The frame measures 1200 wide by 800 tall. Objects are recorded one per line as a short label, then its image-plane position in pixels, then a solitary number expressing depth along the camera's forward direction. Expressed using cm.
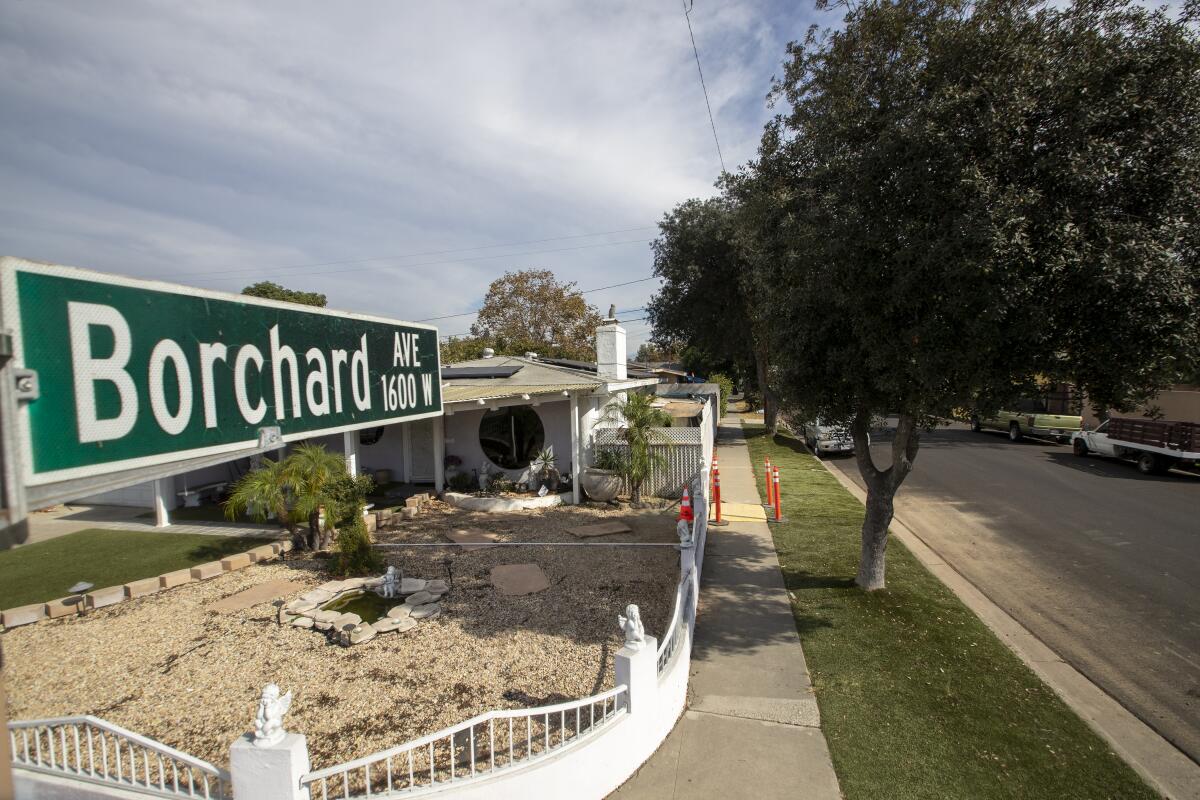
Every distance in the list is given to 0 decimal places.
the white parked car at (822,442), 1889
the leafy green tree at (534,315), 3503
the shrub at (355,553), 765
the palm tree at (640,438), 1197
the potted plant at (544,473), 1271
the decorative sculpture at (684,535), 621
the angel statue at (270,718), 283
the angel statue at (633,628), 401
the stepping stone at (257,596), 671
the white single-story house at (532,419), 1252
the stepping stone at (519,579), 720
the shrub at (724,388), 3672
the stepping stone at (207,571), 771
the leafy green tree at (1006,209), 468
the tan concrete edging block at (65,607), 665
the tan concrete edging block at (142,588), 713
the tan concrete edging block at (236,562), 801
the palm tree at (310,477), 817
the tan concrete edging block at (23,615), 638
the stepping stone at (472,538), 905
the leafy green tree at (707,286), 2369
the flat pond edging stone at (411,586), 700
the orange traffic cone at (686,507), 764
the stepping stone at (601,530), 964
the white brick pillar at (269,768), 285
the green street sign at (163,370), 118
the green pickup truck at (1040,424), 2127
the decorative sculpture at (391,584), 688
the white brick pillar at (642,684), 399
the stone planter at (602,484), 1187
